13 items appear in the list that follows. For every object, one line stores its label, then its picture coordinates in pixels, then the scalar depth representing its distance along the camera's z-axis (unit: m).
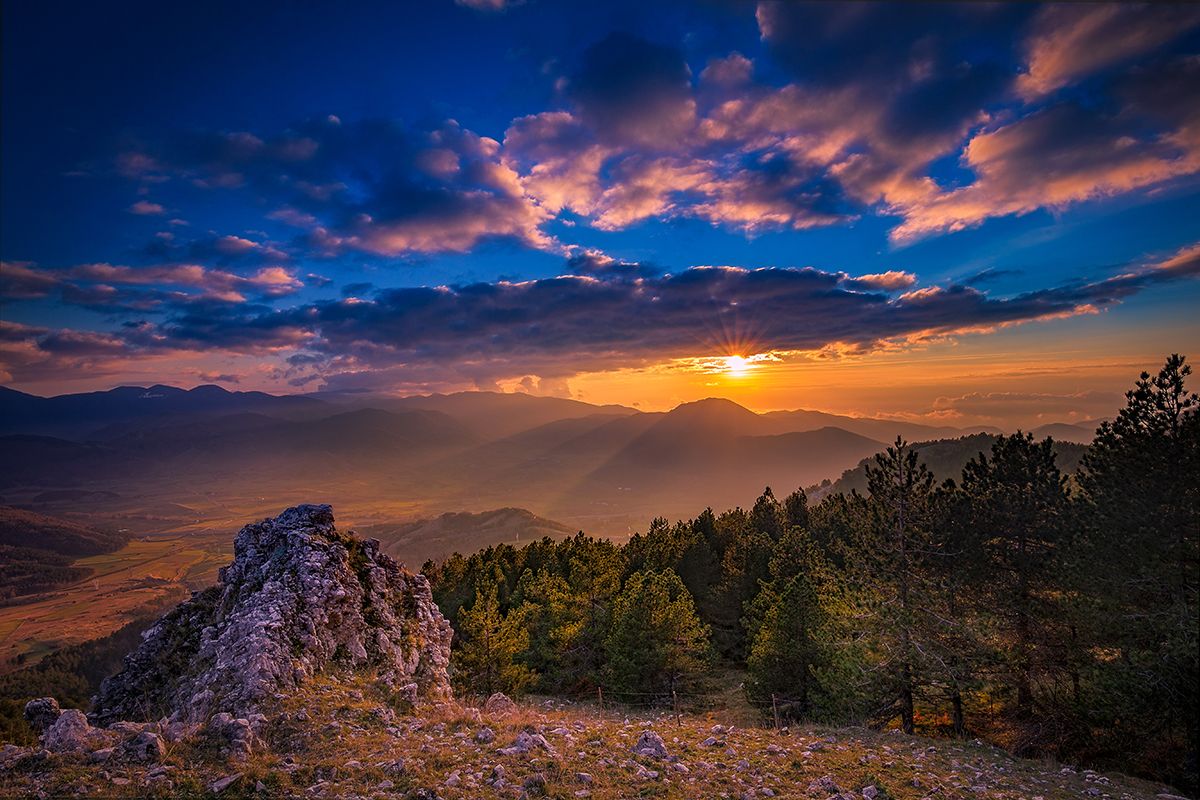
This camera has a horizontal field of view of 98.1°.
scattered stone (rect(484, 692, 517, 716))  16.50
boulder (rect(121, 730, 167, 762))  10.15
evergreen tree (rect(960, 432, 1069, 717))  25.47
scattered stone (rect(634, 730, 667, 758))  12.82
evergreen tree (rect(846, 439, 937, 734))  24.12
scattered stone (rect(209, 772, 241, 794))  9.45
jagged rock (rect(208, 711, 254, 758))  10.90
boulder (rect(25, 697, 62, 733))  12.87
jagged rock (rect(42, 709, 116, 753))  10.02
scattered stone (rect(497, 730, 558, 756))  12.01
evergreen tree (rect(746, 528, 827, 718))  29.16
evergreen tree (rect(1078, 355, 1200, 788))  17.98
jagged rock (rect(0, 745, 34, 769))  9.48
